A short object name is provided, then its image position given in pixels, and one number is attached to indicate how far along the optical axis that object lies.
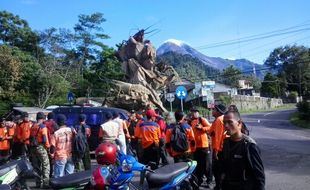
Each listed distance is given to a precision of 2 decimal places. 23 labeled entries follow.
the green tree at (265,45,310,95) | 67.12
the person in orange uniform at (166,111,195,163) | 6.25
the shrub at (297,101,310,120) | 26.00
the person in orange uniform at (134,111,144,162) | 7.27
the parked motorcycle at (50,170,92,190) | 3.53
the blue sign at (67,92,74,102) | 20.33
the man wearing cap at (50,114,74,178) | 6.73
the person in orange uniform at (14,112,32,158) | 8.05
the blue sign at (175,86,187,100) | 14.14
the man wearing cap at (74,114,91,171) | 7.35
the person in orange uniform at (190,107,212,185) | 6.58
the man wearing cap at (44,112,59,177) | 7.83
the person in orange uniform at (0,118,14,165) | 8.76
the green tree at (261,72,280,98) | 70.03
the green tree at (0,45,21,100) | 27.33
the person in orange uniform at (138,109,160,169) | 7.10
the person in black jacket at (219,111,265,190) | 2.99
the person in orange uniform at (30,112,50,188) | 7.07
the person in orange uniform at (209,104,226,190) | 5.64
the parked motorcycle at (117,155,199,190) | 3.63
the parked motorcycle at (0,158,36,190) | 4.46
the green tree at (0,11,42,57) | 34.15
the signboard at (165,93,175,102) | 17.17
